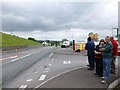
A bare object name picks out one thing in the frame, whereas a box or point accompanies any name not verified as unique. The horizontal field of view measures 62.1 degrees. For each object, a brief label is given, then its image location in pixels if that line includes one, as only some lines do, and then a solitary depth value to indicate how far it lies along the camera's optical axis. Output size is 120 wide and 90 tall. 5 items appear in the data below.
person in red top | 4.78
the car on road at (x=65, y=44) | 30.53
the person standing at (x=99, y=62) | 4.58
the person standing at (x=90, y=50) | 5.50
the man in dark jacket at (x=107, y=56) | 3.93
